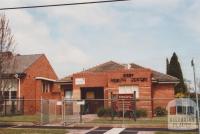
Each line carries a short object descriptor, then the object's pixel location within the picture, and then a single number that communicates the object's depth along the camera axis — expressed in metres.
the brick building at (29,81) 44.09
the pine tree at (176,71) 54.00
